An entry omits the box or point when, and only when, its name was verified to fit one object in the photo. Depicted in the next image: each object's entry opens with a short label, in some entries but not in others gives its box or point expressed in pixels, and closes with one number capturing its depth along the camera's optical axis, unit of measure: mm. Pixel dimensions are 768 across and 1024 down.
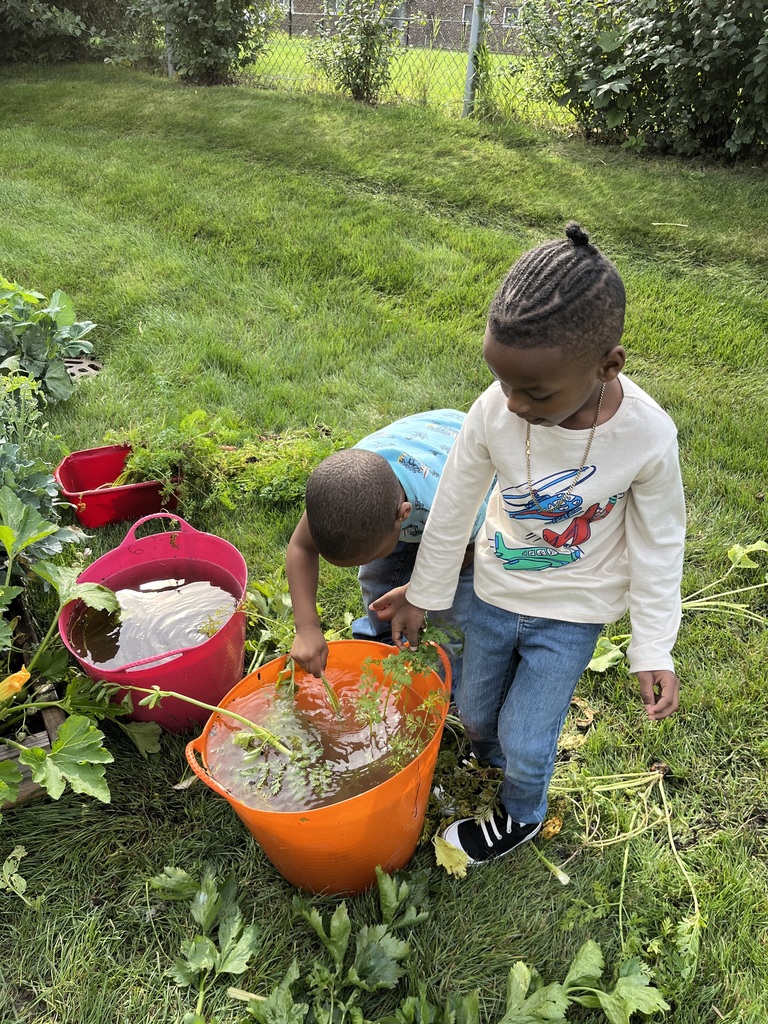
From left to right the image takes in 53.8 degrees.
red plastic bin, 2803
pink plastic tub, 1990
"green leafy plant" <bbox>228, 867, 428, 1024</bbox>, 1599
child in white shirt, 1356
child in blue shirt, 1651
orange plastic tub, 1533
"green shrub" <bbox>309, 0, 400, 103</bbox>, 7301
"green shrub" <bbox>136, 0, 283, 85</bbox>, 8094
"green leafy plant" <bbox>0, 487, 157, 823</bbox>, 1741
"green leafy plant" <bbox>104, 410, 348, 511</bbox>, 2869
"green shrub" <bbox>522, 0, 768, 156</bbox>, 5352
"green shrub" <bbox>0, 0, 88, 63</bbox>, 9062
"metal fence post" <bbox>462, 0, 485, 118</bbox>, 6773
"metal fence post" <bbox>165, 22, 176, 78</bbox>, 8273
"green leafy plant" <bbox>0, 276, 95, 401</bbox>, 3377
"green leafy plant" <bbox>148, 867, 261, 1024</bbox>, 1703
